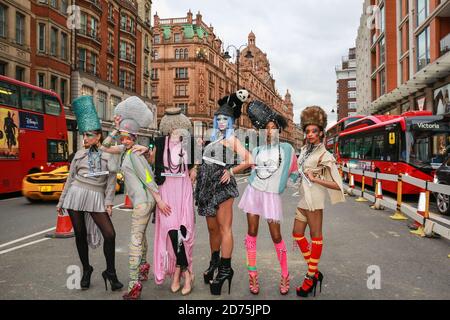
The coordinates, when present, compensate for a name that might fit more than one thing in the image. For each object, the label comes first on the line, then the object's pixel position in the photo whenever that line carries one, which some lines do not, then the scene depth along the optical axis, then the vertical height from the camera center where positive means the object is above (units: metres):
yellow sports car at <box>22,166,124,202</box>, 11.42 -0.96
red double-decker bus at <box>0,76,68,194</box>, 13.44 +0.83
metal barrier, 6.71 -1.22
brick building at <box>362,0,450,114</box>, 22.06 +7.14
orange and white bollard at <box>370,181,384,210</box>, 10.77 -1.28
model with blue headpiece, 4.11 -0.43
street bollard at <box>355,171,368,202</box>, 12.84 -1.54
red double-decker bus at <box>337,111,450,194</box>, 12.54 +0.27
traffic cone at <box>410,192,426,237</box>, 7.29 -1.12
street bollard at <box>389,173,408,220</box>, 9.19 -1.28
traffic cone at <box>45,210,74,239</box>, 6.88 -1.36
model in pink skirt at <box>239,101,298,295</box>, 3.94 -0.31
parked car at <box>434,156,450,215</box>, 9.47 -0.70
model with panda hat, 3.95 -0.31
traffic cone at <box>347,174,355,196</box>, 14.51 -1.32
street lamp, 30.16 +7.98
